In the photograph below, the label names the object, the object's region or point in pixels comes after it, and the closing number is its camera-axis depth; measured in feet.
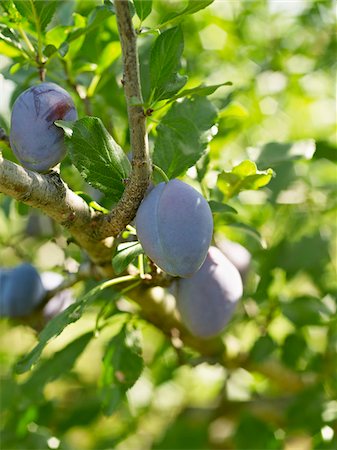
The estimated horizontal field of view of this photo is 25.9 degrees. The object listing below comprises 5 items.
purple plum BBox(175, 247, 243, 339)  2.58
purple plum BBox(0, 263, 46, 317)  3.34
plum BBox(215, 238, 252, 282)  3.16
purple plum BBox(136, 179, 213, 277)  1.85
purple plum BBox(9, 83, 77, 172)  1.99
